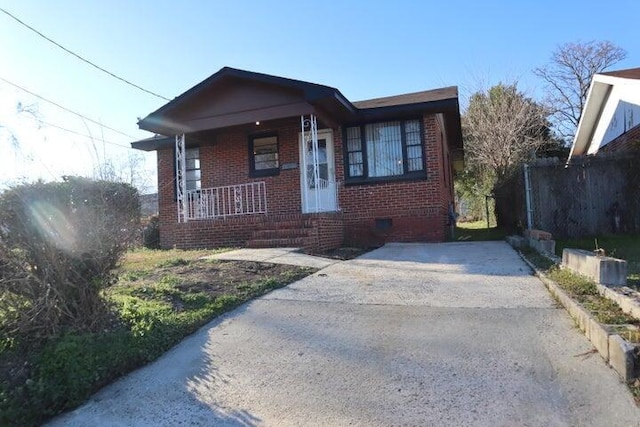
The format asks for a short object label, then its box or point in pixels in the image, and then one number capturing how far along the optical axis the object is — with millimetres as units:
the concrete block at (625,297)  4189
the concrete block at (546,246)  8664
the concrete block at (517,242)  10353
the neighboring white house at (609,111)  14220
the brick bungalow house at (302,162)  11828
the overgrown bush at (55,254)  4094
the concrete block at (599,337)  3752
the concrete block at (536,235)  9144
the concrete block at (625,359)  3377
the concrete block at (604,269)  5129
